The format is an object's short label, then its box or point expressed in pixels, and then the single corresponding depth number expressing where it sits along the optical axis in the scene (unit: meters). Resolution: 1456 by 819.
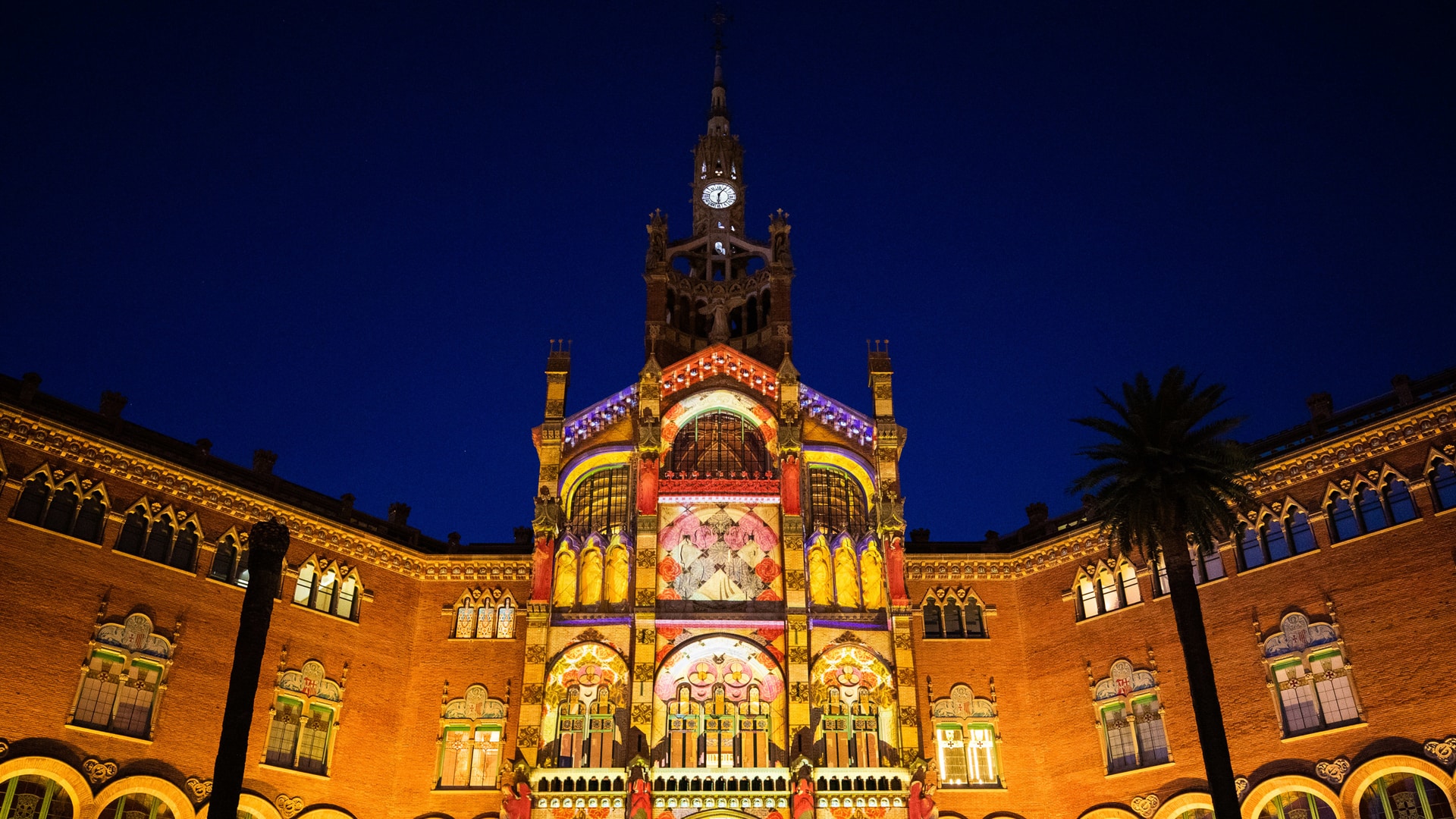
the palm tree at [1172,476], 33.09
